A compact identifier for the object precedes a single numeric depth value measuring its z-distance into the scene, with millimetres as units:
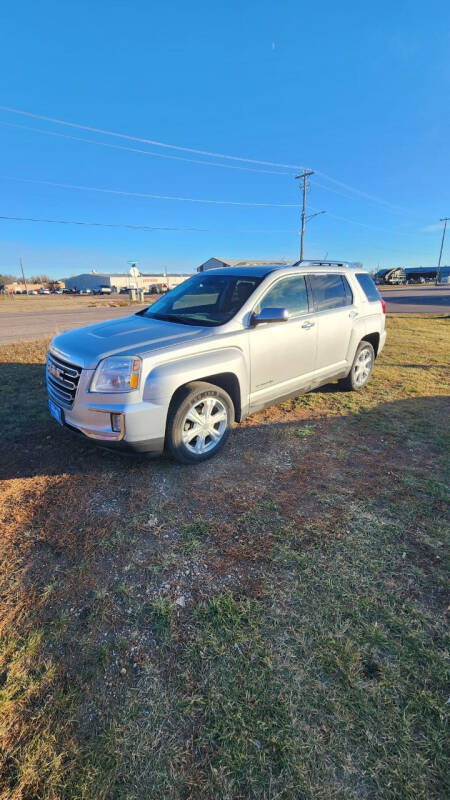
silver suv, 2943
